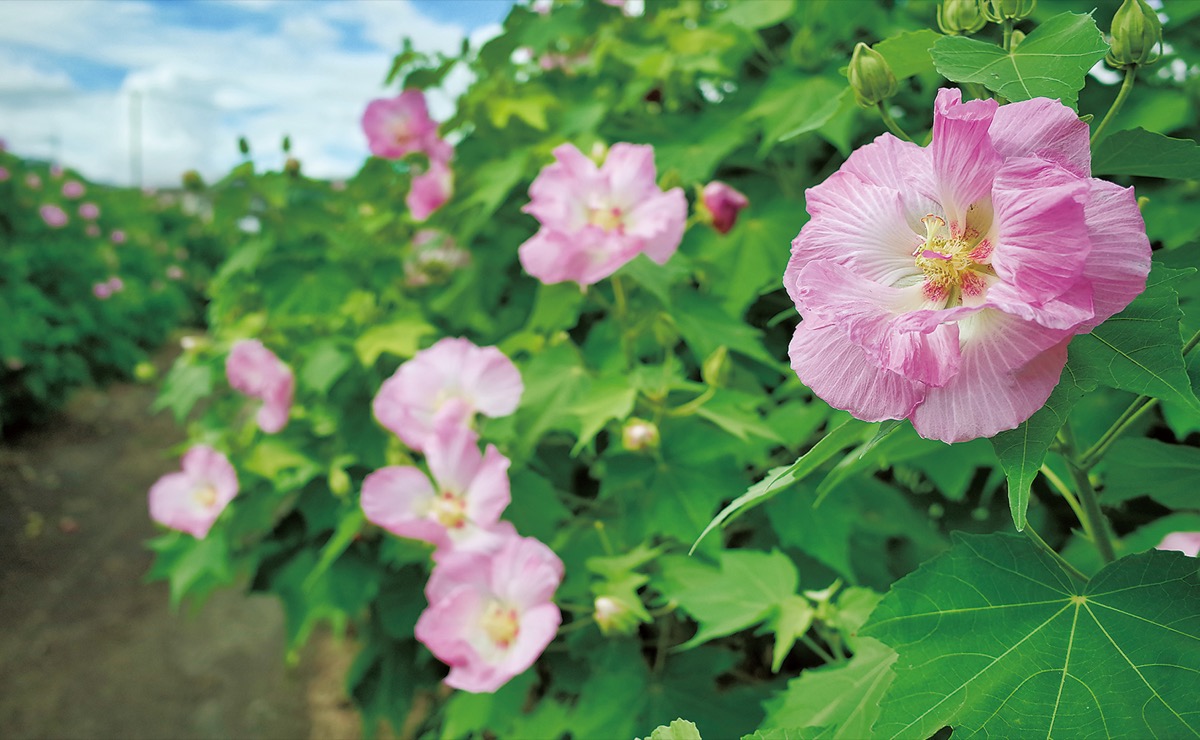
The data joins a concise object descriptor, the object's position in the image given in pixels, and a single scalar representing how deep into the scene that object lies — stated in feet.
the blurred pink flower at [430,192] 5.65
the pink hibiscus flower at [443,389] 3.82
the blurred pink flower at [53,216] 18.25
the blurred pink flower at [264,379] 5.24
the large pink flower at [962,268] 1.49
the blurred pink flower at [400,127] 5.84
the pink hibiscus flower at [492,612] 3.26
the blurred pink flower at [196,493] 5.41
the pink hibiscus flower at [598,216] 3.48
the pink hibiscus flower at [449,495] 3.47
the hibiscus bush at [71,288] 16.84
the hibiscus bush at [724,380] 1.61
